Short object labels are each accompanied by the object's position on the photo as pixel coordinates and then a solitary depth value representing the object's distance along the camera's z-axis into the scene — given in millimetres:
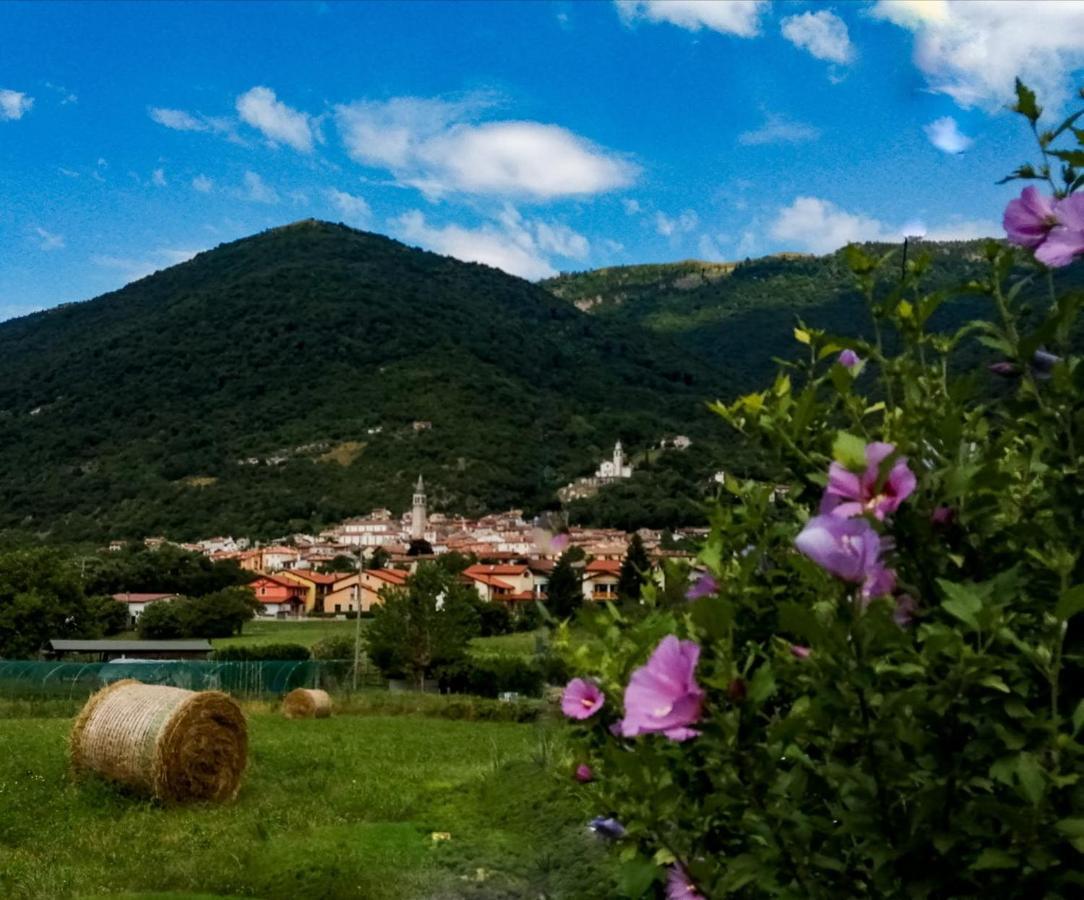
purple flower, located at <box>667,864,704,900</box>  1502
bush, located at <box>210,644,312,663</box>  39000
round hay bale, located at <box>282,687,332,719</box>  22062
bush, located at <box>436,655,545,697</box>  31172
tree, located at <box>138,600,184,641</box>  51406
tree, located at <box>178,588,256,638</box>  52438
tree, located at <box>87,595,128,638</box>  49250
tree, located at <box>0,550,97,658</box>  43031
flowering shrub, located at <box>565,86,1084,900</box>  1234
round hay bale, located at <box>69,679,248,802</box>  10914
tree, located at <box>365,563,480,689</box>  32938
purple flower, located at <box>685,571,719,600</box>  1764
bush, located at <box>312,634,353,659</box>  38750
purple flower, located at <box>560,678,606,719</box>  1756
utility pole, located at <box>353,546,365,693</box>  32250
